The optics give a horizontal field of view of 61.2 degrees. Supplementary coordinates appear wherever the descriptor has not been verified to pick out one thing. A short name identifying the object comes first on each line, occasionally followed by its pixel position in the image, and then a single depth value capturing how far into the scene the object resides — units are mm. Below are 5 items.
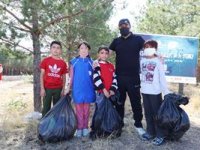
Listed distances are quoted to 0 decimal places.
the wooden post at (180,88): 5224
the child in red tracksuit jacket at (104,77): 2582
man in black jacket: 2609
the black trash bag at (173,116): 2534
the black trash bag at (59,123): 2525
